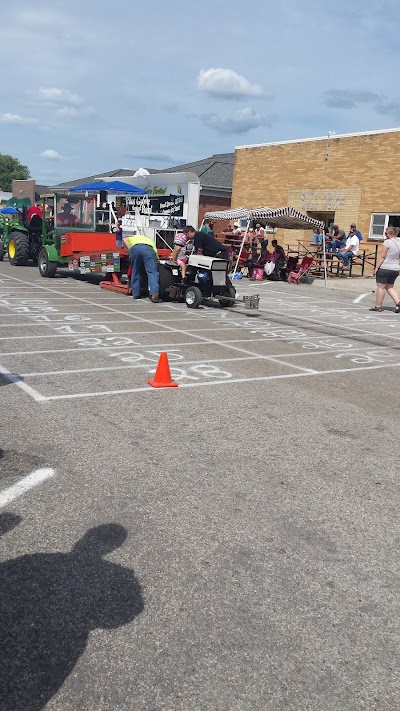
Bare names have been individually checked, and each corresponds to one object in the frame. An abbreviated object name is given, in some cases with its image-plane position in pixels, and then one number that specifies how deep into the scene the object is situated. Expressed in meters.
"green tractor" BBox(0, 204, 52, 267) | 20.06
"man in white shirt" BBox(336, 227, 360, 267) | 22.45
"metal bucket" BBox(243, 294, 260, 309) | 12.89
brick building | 24.70
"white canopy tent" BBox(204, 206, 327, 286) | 19.94
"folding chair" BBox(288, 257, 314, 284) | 20.98
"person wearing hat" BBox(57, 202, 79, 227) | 17.39
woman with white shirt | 13.19
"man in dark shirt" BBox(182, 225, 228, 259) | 12.31
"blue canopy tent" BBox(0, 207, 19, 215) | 24.81
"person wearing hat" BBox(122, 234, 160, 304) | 12.67
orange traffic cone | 6.42
